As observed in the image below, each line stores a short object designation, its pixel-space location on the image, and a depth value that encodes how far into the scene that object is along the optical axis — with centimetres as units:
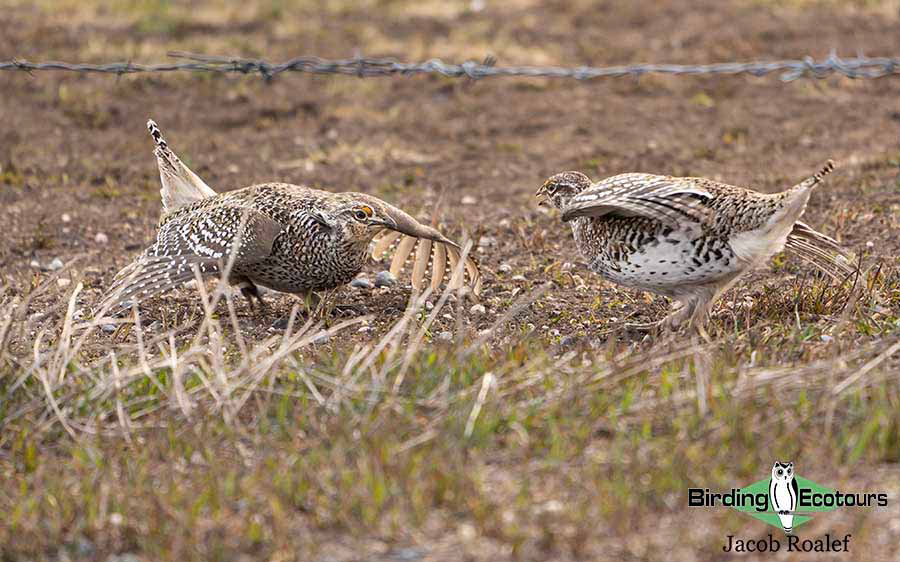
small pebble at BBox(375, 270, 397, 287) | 1484
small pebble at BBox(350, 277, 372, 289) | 1478
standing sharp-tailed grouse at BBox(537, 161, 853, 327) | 1127
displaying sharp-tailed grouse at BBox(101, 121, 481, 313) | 1274
